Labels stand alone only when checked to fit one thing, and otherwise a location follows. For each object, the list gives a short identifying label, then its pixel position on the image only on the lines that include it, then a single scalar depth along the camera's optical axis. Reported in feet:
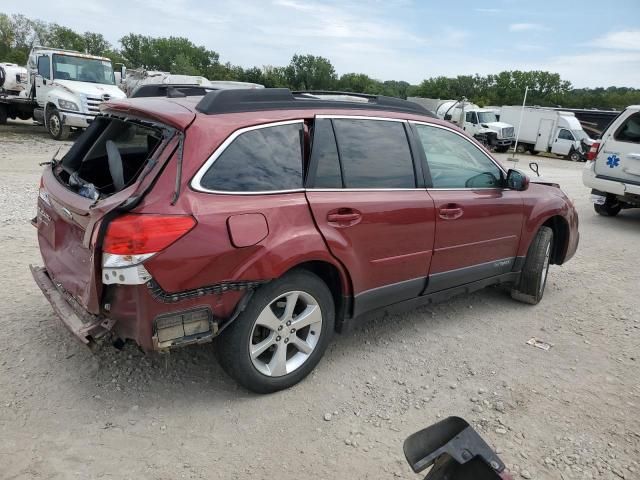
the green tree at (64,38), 257.14
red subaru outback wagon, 8.22
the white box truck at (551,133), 90.38
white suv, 27.35
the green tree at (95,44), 294.21
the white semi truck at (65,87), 46.93
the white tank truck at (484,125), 93.86
